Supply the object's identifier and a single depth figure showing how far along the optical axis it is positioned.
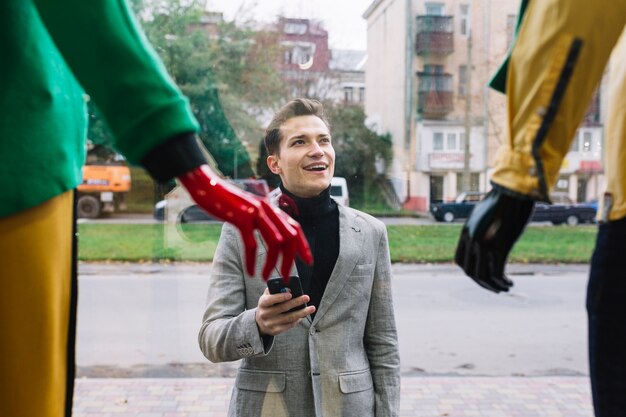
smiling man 1.55
